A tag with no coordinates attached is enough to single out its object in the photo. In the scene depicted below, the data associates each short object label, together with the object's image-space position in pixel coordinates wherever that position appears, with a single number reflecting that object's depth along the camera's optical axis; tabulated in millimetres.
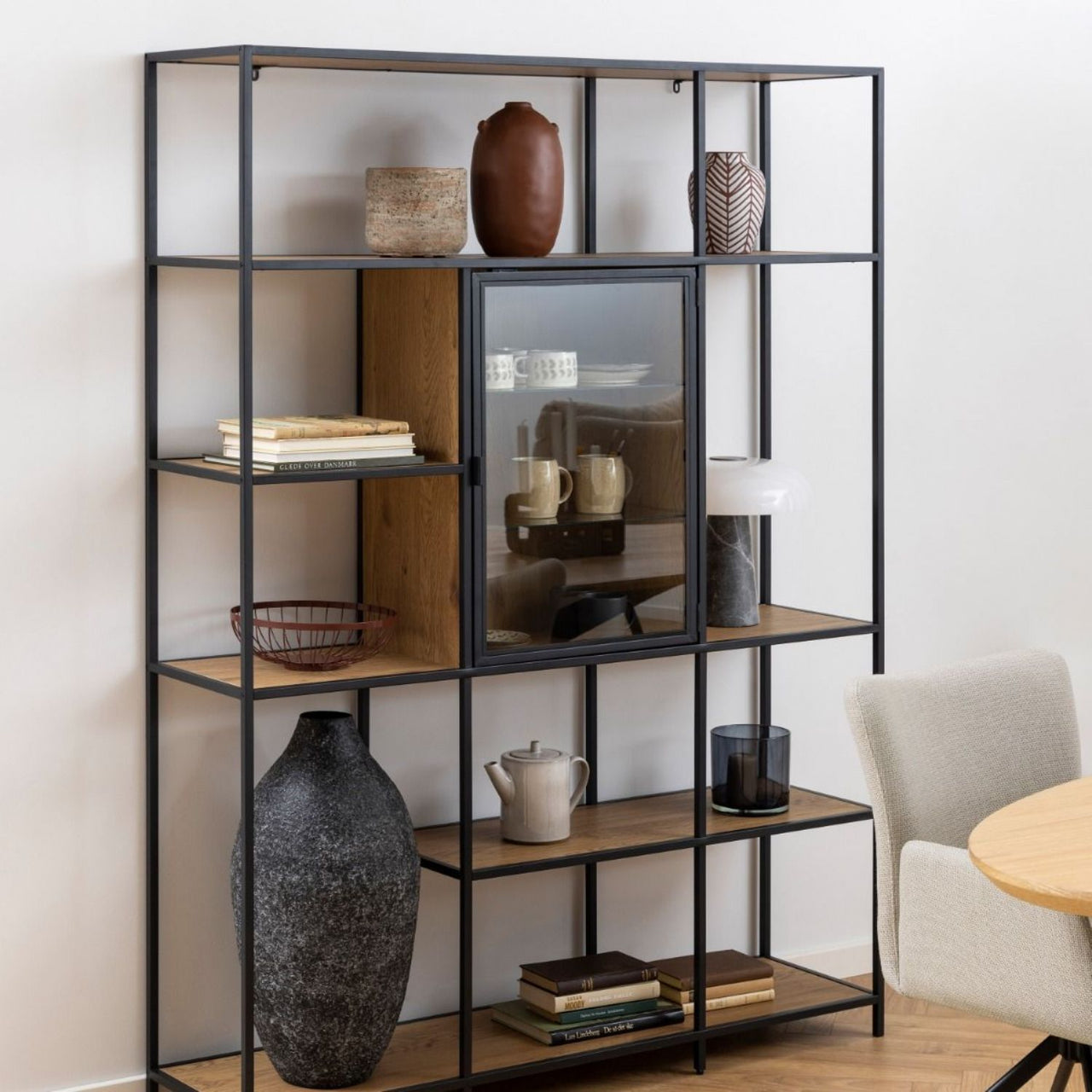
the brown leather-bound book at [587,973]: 5659
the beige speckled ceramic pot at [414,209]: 5080
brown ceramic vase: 5240
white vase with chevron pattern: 5705
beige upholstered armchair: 4255
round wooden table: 3457
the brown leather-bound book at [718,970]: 5911
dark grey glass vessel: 5991
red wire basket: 5040
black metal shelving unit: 4864
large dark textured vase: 4981
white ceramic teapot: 5560
